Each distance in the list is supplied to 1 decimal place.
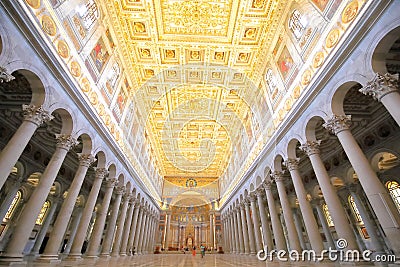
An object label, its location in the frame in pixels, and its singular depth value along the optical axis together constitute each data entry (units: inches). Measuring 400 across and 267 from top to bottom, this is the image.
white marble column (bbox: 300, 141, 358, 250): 303.3
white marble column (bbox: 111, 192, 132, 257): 637.3
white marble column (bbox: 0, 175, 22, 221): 527.0
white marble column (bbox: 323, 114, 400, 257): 238.7
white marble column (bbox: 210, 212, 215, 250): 1378.0
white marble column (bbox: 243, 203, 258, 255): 741.9
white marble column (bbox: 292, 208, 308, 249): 693.3
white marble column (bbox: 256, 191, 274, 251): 602.7
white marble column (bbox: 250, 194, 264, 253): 684.7
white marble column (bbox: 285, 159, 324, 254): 360.3
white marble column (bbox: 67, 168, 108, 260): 415.2
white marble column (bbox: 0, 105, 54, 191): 268.5
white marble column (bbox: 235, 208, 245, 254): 882.6
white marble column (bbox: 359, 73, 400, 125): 248.0
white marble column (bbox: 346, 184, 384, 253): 440.6
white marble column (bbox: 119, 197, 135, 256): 708.0
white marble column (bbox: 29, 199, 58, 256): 629.6
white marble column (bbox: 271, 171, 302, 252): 430.0
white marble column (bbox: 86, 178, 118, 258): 478.0
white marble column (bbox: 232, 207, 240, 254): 951.0
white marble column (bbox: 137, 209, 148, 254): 955.3
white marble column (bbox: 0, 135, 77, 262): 275.0
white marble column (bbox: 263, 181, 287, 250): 514.6
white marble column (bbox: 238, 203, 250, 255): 806.5
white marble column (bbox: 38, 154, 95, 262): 337.4
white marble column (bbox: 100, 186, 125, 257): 561.6
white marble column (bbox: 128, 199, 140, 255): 815.1
